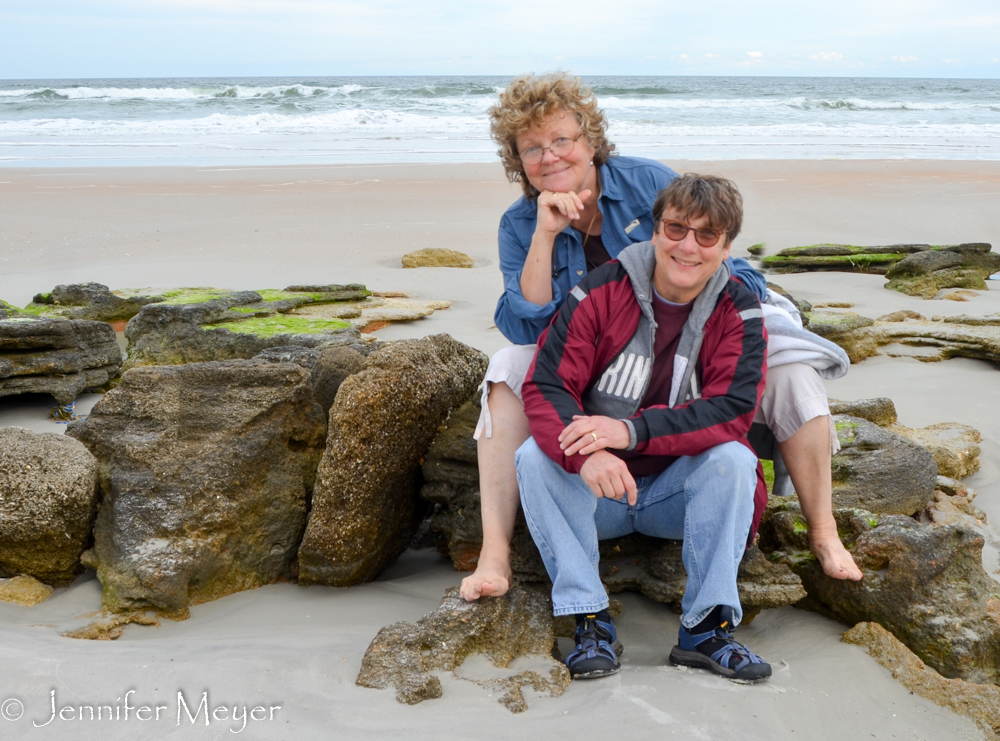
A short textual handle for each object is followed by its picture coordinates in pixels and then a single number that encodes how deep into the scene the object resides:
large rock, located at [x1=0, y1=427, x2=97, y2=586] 3.23
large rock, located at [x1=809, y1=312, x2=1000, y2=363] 6.34
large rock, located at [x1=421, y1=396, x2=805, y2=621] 3.07
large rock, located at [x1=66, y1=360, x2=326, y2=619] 3.21
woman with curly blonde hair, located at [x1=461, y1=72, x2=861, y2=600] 3.10
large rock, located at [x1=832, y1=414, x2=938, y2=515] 3.91
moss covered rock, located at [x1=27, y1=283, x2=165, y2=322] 6.61
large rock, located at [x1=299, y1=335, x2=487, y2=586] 3.23
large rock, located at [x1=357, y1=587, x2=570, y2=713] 2.63
